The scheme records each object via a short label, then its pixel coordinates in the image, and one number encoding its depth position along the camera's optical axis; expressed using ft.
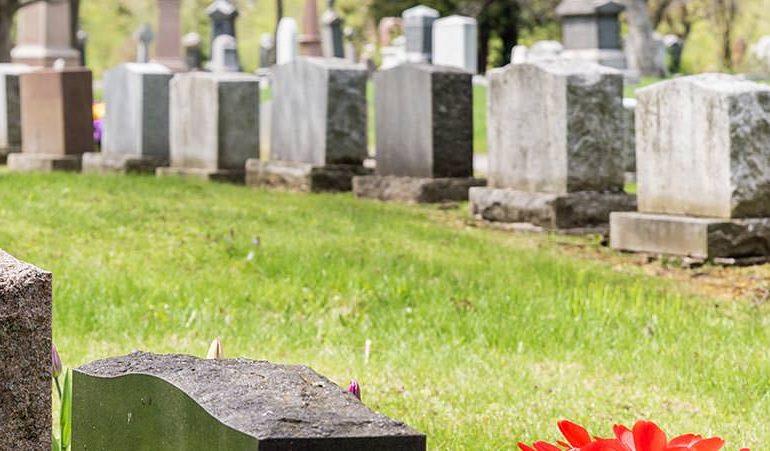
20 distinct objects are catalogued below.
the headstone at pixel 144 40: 155.43
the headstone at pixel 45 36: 85.35
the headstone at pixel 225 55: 118.83
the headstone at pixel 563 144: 32.09
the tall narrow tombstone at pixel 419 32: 94.22
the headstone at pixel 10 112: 55.47
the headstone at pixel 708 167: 27.20
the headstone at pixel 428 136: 38.14
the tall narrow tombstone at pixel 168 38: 110.22
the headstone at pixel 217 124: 44.29
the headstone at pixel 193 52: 145.69
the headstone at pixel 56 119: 48.98
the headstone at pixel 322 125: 41.29
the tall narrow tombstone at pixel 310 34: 110.83
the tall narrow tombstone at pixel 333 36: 124.06
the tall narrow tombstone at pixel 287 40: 107.34
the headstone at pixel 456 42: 80.69
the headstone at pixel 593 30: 80.33
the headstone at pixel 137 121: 47.52
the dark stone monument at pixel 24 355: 7.39
